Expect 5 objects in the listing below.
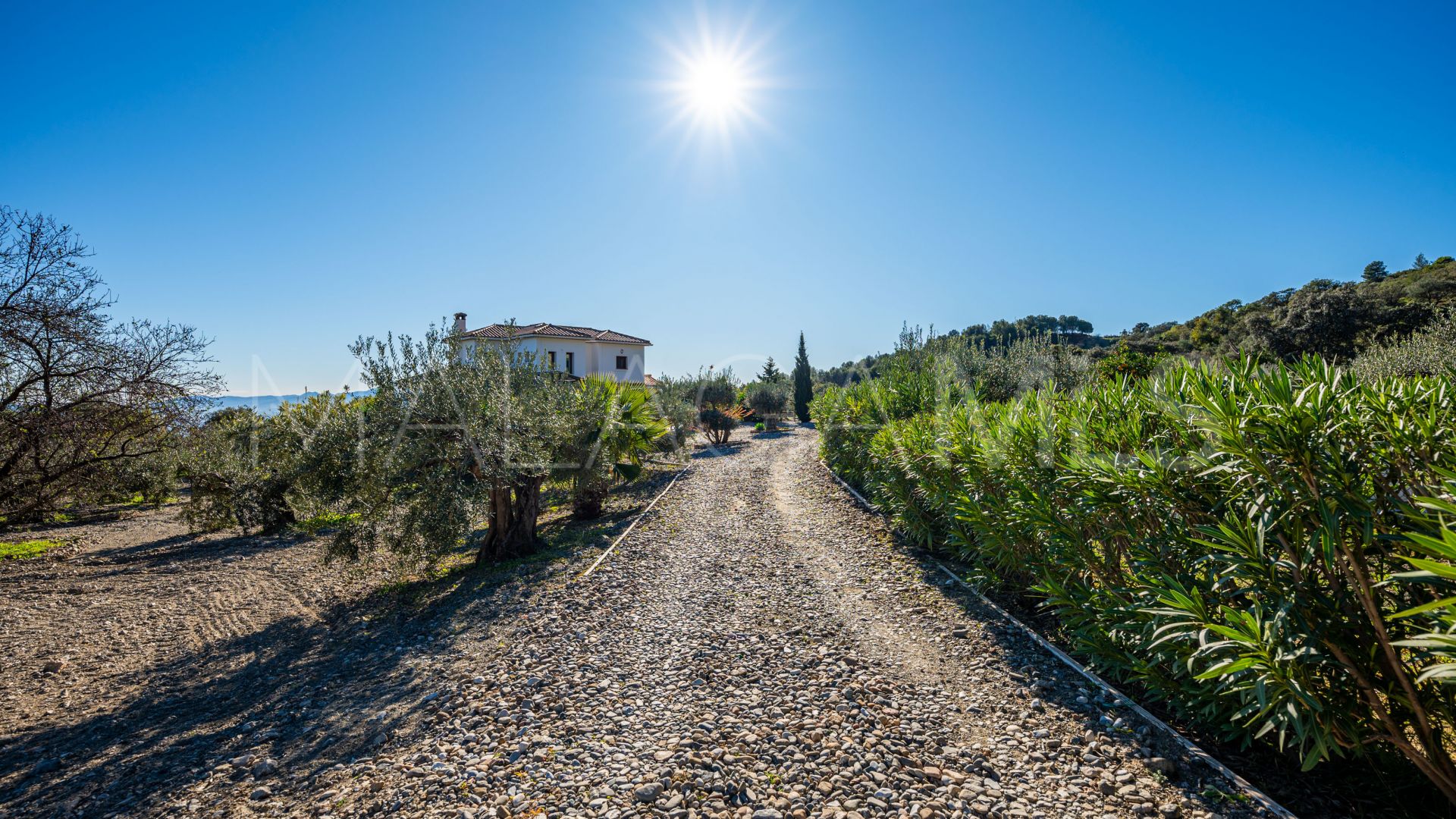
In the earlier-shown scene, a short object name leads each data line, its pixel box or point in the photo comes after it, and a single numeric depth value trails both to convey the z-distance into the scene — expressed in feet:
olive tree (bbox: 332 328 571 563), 23.97
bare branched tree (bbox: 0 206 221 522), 27.71
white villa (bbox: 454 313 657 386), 120.44
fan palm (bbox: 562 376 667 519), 37.11
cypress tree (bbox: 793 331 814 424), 144.97
